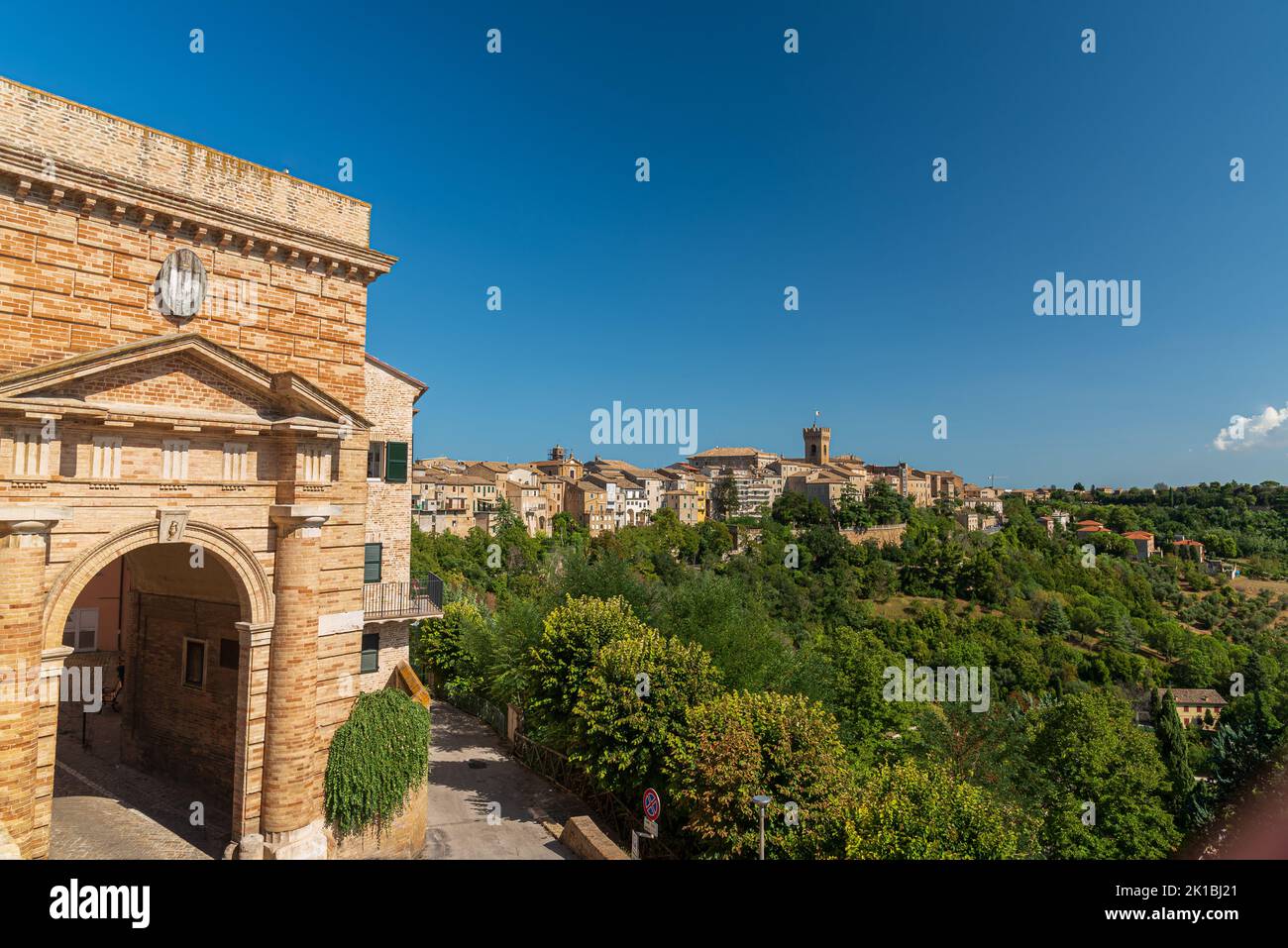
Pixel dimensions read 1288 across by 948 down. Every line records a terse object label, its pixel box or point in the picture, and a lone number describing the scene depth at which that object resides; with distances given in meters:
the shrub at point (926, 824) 12.21
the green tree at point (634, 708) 18.66
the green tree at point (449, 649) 30.44
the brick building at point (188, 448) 11.16
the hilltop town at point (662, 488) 95.25
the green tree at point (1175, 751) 34.91
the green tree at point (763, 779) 14.80
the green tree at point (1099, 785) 26.94
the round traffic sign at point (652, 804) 16.41
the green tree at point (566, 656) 20.69
